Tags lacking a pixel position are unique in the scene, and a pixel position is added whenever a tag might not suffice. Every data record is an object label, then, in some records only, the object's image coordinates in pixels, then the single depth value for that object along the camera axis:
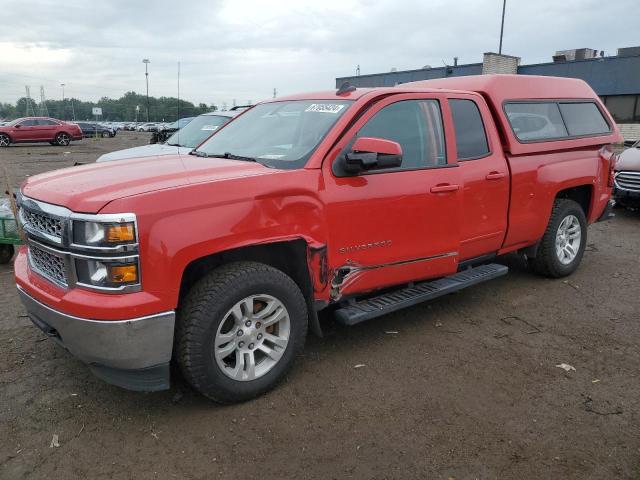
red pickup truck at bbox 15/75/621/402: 2.77
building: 28.52
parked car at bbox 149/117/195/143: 14.09
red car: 27.61
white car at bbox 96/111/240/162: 7.93
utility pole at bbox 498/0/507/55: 29.21
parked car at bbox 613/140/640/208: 9.14
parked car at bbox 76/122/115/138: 41.97
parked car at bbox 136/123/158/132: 63.56
